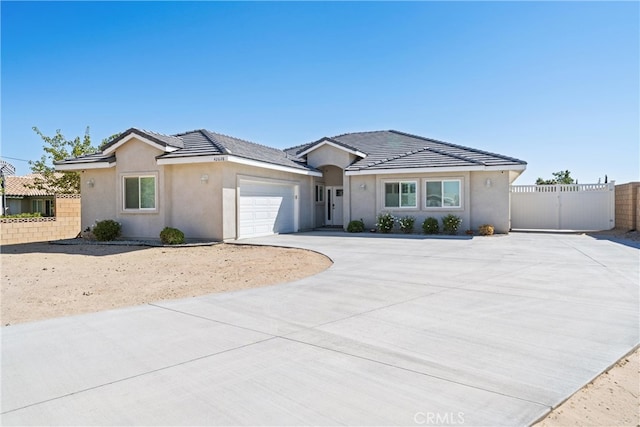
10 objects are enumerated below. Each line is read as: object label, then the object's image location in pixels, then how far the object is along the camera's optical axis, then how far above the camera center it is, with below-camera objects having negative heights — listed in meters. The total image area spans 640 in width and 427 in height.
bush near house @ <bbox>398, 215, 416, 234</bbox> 20.03 -0.76
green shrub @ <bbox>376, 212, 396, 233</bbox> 20.36 -0.72
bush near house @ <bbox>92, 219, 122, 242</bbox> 17.11 -0.84
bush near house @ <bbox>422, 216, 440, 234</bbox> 19.36 -0.84
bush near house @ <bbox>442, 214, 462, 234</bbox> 19.14 -0.74
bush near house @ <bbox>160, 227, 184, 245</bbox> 15.63 -1.04
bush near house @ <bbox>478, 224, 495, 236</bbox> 18.64 -1.01
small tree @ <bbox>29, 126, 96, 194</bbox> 28.66 +4.07
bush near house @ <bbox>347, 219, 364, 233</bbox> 20.83 -0.93
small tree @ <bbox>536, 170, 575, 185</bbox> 48.85 +3.63
